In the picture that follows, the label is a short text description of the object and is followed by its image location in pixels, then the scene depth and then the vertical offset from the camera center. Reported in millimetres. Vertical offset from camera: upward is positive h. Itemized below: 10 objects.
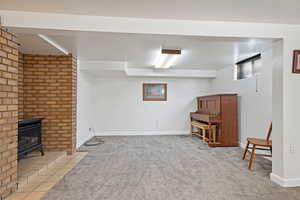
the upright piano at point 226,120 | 3300 -510
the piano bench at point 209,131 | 3389 -847
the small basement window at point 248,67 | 2982 +807
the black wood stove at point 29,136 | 1986 -615
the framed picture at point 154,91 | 4572 +281
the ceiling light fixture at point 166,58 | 2627 +962
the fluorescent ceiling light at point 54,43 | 1997 +951
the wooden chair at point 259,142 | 2119 -706
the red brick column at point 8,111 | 1463 -138
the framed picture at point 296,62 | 1755 +511
